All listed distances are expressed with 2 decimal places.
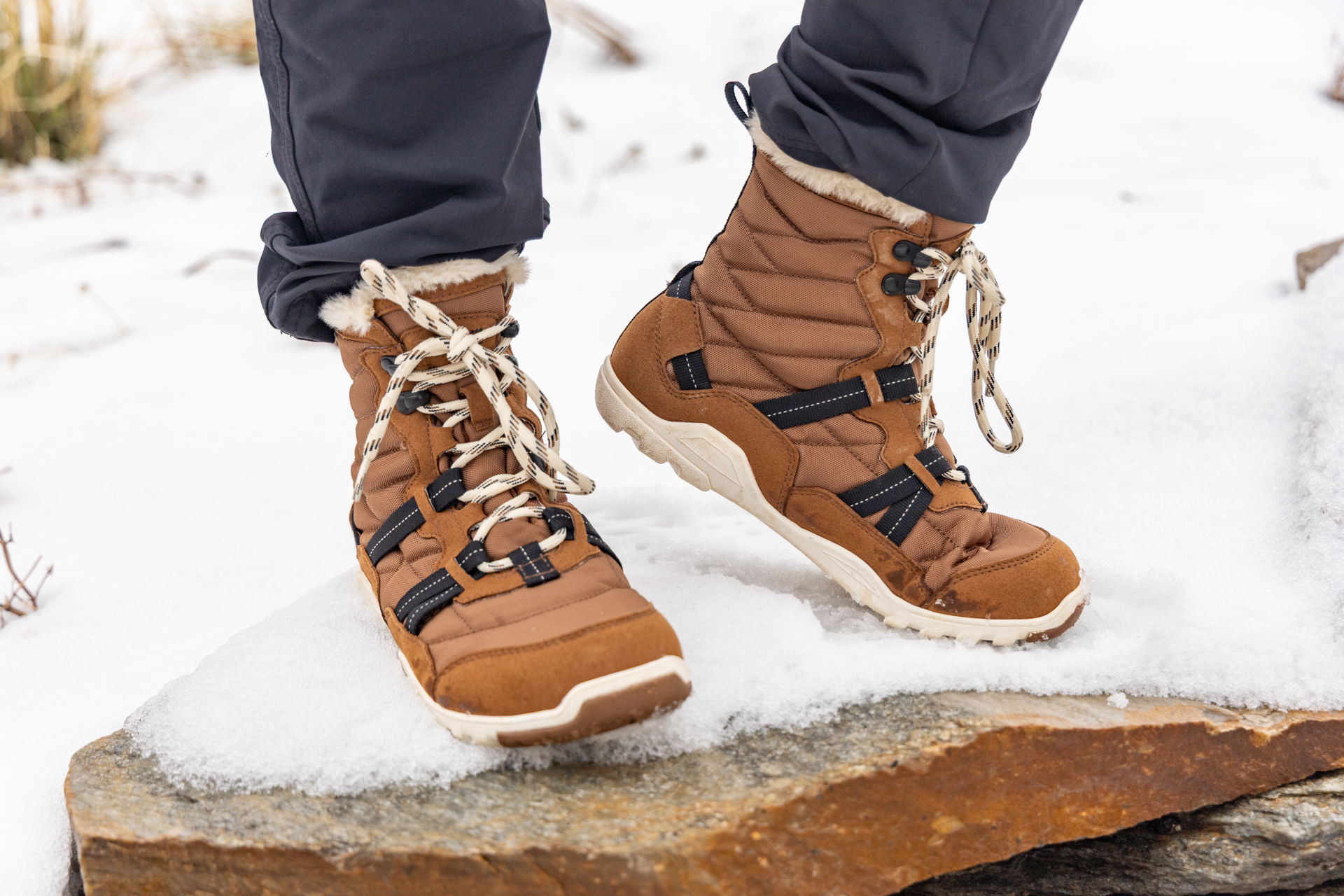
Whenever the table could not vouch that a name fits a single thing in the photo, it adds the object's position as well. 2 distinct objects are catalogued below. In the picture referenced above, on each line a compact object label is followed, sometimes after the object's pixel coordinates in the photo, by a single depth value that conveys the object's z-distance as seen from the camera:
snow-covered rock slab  0.86
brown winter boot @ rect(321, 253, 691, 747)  0.89
